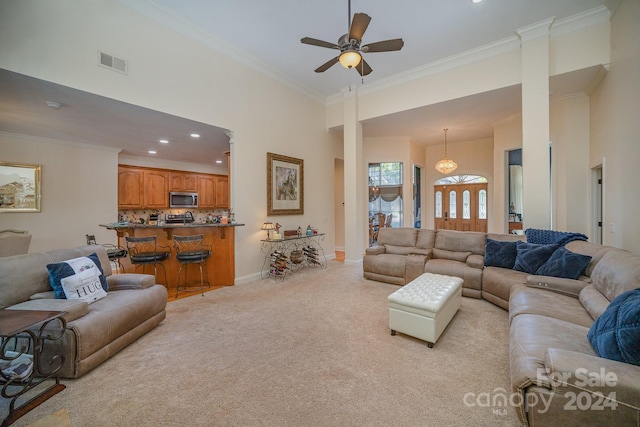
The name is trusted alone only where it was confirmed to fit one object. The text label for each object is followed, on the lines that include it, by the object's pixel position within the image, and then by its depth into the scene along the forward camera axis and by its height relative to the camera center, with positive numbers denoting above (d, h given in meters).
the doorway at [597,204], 4.47 +0.12
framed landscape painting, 4.74 +0.50
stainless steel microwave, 7.38 +0.38
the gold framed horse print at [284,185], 5.14 +0.58
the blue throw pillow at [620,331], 1.25 -0.64
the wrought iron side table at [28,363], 1.59 -1.09
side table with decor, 4.98 -0.93
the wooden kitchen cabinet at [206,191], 8.23 +0.69
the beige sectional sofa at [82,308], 1.96 -0.86
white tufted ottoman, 2.39 -0.97
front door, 8.58 +0.15
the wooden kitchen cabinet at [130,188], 6.47 +0.65
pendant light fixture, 7.53 +1.35
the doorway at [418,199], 8.62 +0.42
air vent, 3.09 +1.88
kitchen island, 4.21 -0.64
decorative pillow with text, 2.28 -0.63
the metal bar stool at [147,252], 3.75 -0.62
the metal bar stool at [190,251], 3.87 -0.62
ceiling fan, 2.91 +1.97
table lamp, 4.88 -0.27
